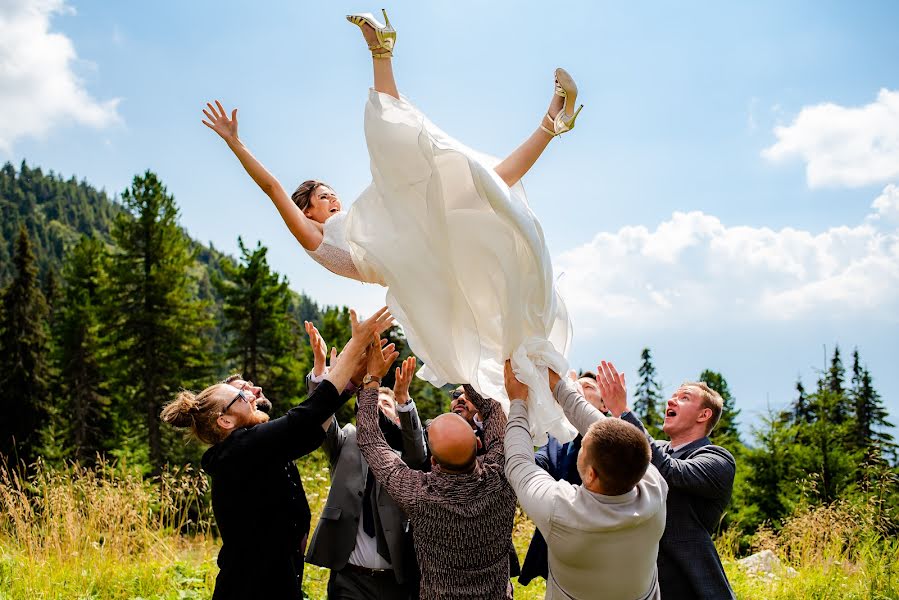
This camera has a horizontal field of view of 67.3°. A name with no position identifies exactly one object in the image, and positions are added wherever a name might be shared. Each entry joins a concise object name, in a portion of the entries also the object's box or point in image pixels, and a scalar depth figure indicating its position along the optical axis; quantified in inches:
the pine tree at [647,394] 1230.7
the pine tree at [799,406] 999.4
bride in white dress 108.0
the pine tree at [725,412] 835.5
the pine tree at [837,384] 771.5
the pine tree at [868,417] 987.9
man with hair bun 114.4
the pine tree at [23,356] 1043.9
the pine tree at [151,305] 1034.7
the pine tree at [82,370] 1085.1
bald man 108.0
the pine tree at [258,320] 1138.0
